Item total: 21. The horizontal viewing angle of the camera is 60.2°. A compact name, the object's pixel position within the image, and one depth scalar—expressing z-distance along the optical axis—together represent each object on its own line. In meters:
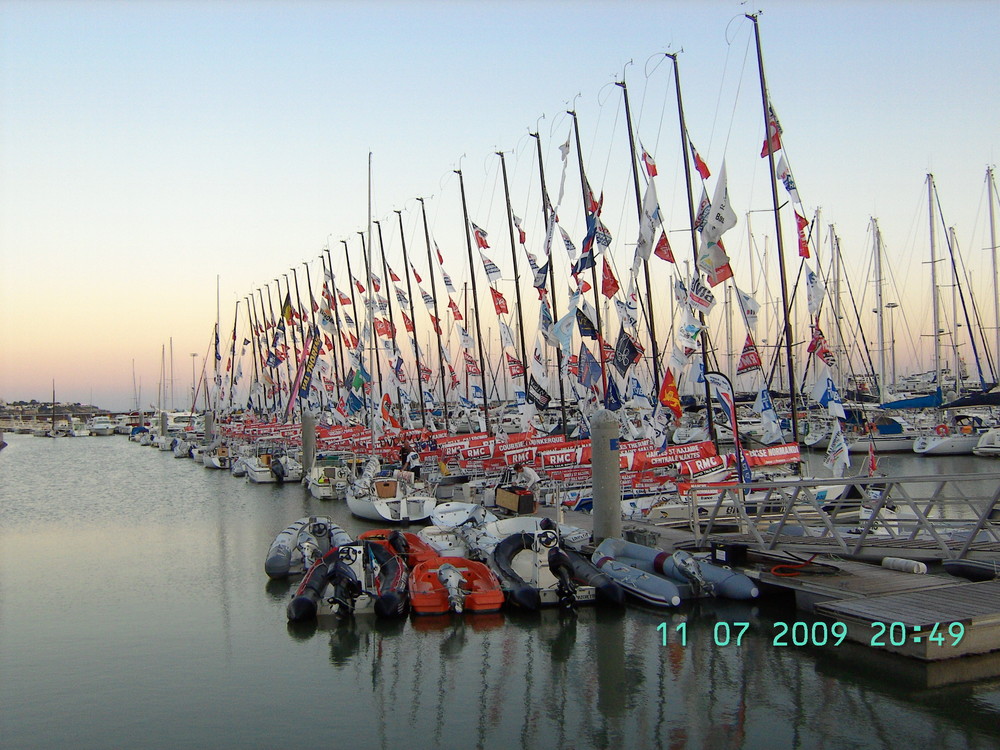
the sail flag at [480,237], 41.03
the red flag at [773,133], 27.73
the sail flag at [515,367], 43.19
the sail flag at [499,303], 40.88
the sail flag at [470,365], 46.11
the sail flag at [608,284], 32.91
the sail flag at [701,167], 28.64
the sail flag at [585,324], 31.78
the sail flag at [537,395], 39.06
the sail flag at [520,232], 38.79
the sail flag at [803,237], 27.39
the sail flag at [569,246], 35.25
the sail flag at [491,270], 40.34
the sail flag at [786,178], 27.34
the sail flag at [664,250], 29.58
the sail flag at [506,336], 40.62
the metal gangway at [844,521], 18.20
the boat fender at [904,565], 19.44
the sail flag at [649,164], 30.05
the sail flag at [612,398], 33.30
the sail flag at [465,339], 44.78
